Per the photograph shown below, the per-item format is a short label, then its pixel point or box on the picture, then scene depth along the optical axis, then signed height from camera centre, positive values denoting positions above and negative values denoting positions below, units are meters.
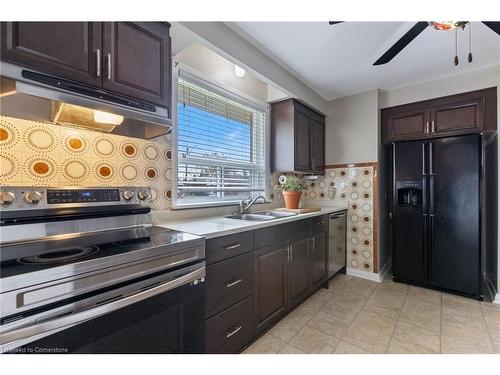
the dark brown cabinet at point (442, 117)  2.42 +0.78
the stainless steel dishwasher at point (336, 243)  2.74 -0.66
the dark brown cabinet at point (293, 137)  2.76 +0.61
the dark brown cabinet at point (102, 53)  0.94 +0.63
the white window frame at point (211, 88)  1.89 +0.89
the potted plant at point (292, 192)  2.67 -0.04
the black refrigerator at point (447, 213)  2.38 -0.27
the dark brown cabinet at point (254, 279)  1.40 -0.66
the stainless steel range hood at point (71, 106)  0.93 +0.39
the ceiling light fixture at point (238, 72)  2.39 +1.18
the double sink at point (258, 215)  2.22 -0.26
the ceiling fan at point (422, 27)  1.36 +0.95
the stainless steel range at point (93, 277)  0.76 -0.33
